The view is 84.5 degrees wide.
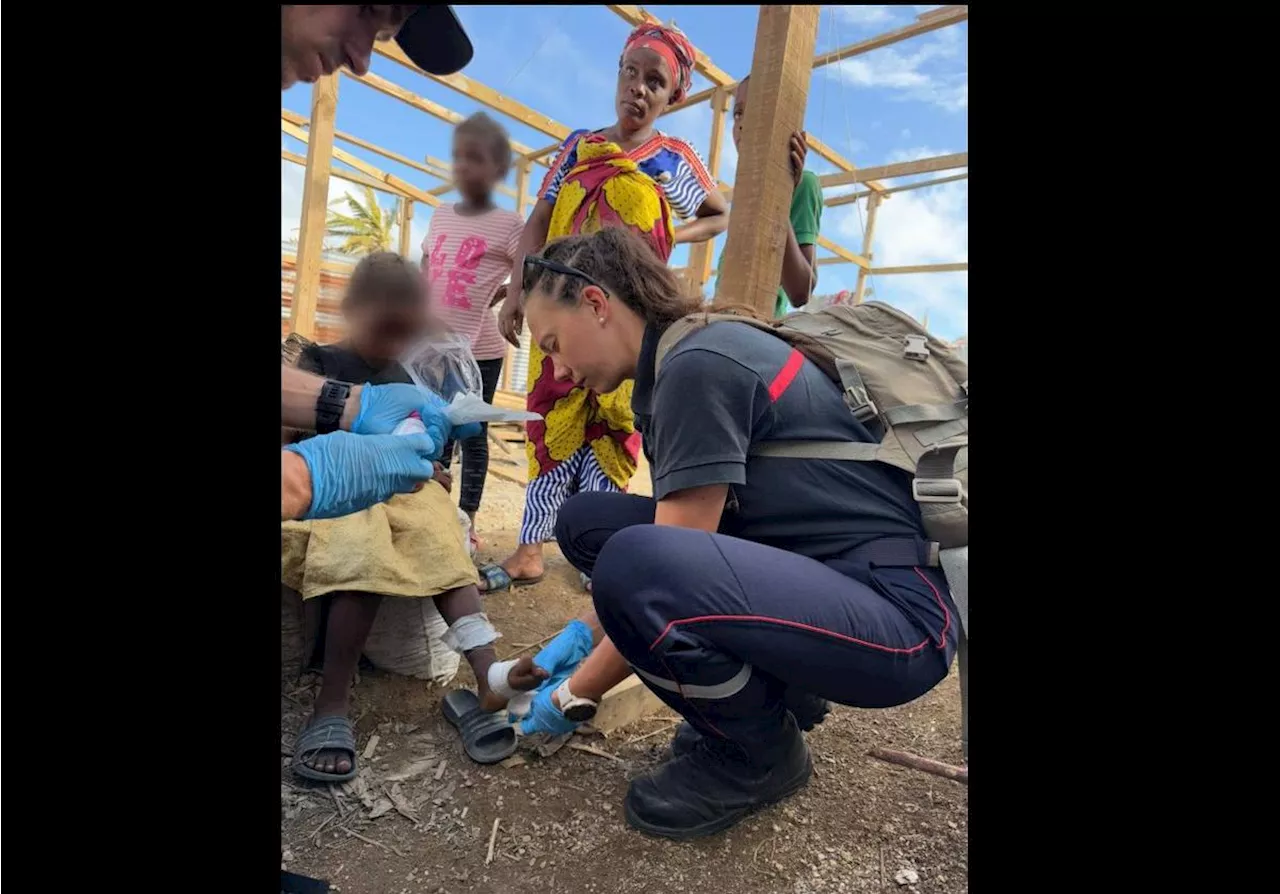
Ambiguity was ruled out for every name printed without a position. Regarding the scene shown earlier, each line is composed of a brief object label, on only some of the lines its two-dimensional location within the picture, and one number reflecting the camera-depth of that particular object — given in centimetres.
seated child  146
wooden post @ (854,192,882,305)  642
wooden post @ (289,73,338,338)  130
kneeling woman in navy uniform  119
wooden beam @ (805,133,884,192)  320
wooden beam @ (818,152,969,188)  321
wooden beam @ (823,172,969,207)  498
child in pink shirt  133
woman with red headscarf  215
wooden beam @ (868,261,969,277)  668
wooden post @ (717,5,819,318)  156
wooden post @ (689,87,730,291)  386
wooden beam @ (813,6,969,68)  166
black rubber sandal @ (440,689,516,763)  154
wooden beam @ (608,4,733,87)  198
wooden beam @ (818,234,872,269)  691
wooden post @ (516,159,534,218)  293
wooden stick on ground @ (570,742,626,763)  161
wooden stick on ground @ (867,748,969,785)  156
